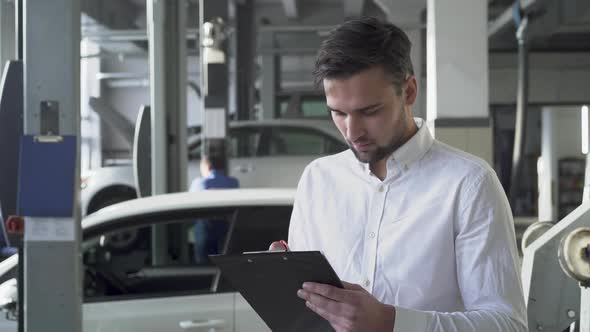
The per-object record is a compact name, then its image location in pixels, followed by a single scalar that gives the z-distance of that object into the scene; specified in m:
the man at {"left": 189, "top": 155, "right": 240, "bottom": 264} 4.27
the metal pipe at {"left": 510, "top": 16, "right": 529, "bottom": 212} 8.47
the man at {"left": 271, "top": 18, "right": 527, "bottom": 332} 1.68
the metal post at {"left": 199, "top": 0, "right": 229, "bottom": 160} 8.28
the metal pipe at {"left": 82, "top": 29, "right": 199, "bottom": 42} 15.41
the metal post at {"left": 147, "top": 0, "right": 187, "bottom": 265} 7.83
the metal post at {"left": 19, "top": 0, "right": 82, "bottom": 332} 2.66
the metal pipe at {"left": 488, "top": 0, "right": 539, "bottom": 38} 12.06
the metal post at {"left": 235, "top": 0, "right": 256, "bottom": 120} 13.40
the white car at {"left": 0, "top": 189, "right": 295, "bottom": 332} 3.89
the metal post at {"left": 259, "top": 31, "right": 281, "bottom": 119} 18.11
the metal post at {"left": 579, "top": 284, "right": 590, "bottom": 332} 3.04
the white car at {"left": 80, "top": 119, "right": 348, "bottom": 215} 10.44
